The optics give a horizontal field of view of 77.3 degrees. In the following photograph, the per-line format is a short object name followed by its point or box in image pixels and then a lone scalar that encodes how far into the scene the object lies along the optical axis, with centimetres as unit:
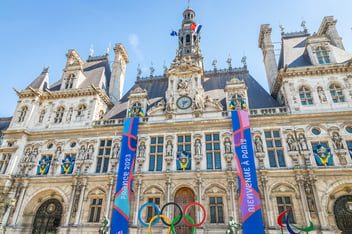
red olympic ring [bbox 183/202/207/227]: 1781
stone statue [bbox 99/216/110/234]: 1736
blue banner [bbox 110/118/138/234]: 1903
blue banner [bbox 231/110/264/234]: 1725
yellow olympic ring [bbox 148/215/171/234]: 1828
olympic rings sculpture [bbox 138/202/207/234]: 1808
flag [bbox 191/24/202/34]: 3541
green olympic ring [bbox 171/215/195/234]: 1793
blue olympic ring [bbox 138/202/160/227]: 1883
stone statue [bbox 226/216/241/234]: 1590
